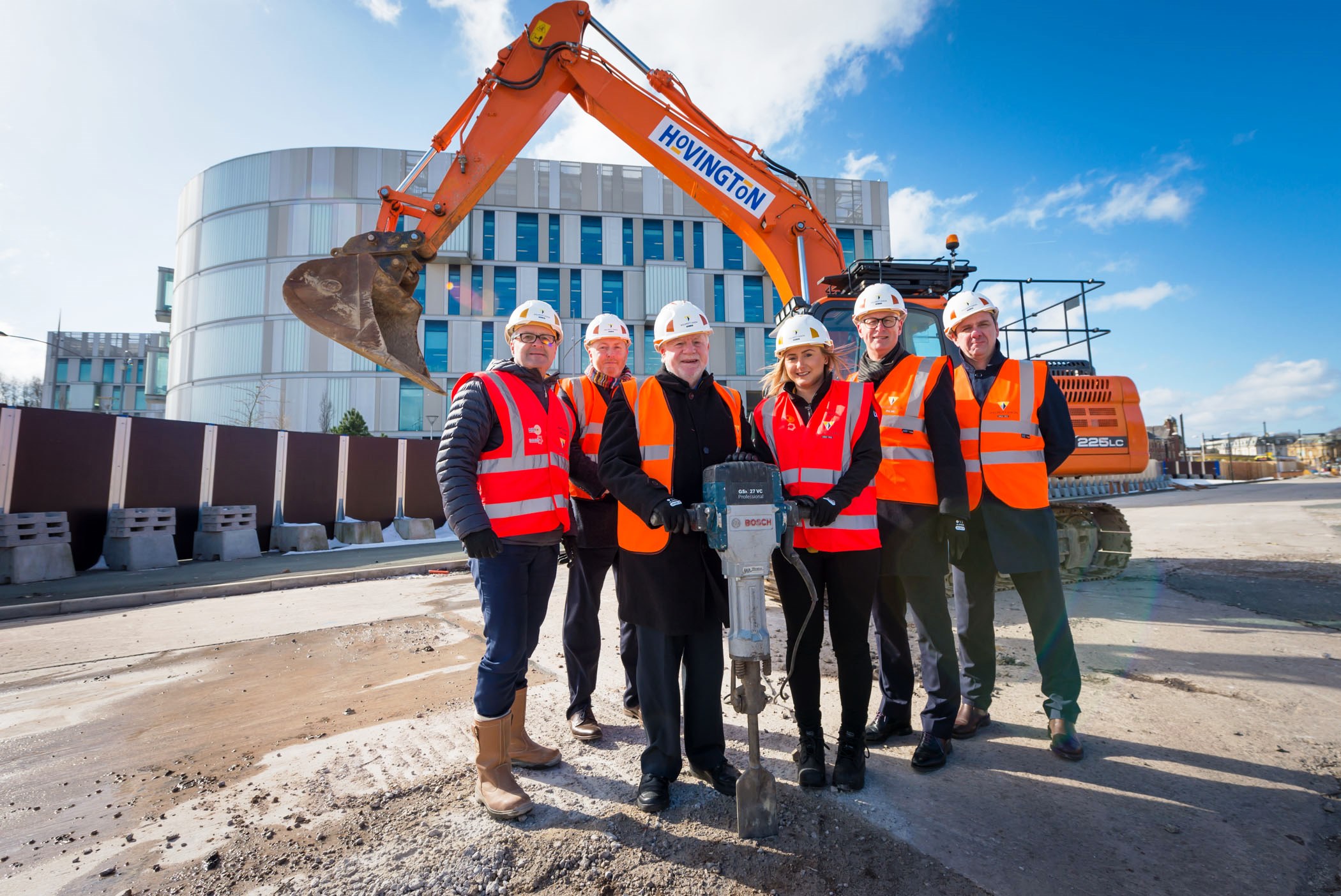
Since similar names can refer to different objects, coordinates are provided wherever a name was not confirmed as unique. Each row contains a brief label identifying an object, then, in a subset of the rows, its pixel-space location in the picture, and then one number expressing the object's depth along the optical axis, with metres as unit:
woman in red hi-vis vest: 2.74
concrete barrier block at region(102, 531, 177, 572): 9.57
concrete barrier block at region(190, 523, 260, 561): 10.77
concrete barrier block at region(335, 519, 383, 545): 13.23
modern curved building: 30.67
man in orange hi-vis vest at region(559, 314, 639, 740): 3.39
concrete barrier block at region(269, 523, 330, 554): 12.02
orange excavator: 5.97
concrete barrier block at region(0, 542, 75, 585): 8.34
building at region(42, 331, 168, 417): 52.69
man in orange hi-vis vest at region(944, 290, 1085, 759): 3.22
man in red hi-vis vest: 2.61
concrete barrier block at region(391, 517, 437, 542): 14.08
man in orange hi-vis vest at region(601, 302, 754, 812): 2.62
